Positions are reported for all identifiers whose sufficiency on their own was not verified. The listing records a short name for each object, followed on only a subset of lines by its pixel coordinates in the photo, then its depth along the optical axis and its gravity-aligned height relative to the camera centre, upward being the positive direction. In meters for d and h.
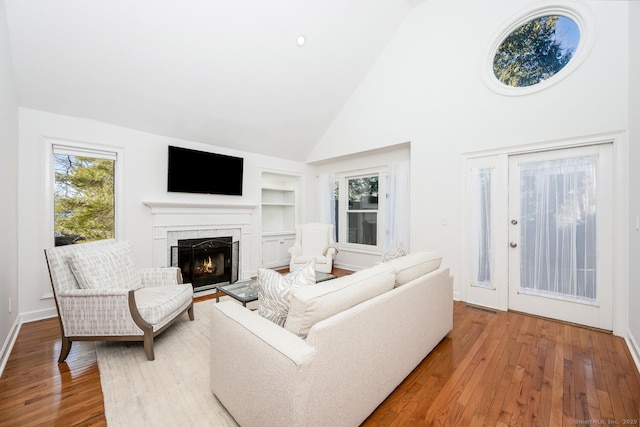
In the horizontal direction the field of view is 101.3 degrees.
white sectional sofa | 1.15 -0.72
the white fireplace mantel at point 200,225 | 3.84 -0.19
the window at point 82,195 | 3.20 +0.24
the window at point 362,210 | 5.16 +0.07
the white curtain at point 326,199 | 5.77 +0.32
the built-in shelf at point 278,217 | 5.46 -0.08
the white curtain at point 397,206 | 4.55 +0.13
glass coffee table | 2.52 -0.81
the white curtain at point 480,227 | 3.38 -0.17
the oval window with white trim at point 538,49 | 2.80 +1.92
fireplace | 4.04 -0.76
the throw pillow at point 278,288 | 1.48 -0.44
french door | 2.71 -0.23
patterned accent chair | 2.13 -0.77
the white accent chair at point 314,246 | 4.55 -0.61
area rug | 1.56 -1.21
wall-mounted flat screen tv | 3.97 +0.67
